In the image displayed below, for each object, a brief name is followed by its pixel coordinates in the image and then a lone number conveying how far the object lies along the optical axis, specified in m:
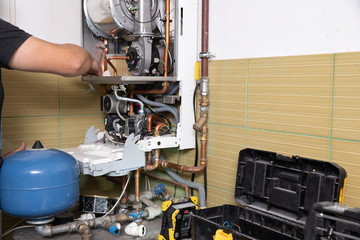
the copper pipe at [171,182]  2.10
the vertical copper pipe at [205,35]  1.95
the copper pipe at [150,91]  2.07
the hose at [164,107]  2.09
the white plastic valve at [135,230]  1.80
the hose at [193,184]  2.02
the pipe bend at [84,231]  1.68
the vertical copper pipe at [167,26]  2.01
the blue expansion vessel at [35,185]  1.50
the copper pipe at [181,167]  2.01
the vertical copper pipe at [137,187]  2.10
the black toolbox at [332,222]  0.97
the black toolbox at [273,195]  1.33
